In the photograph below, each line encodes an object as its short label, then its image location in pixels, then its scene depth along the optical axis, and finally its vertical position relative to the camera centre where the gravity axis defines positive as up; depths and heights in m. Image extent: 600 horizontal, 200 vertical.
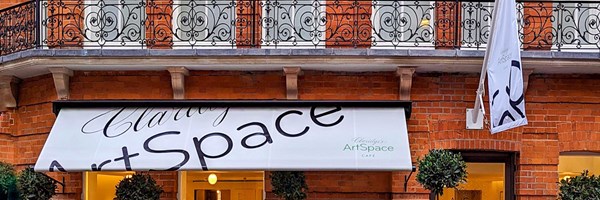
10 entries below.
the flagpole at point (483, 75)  8.16 +0.31
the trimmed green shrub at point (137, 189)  8.79 -1.07
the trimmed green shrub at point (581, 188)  8.45 -1.03
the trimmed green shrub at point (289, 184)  8.69 -1.01
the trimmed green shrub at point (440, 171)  8.30 -0.81
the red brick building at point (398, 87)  9.02 +0.18
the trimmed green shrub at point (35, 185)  8.68 -1.02
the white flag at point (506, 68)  8.07 +0.38
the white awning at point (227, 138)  8.32 -0.44
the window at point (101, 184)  9.45 -1.10
